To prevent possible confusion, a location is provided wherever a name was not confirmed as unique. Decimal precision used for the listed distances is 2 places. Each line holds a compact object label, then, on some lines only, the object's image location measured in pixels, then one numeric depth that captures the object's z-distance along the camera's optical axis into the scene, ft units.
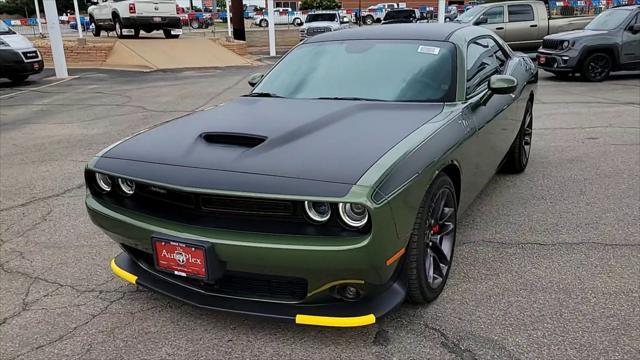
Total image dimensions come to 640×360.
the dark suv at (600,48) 38.40
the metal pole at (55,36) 47.50
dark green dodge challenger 7.65
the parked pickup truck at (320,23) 74.05
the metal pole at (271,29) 69.77
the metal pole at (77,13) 76.40
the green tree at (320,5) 185.74
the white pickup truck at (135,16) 65.10
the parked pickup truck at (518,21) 51.90
